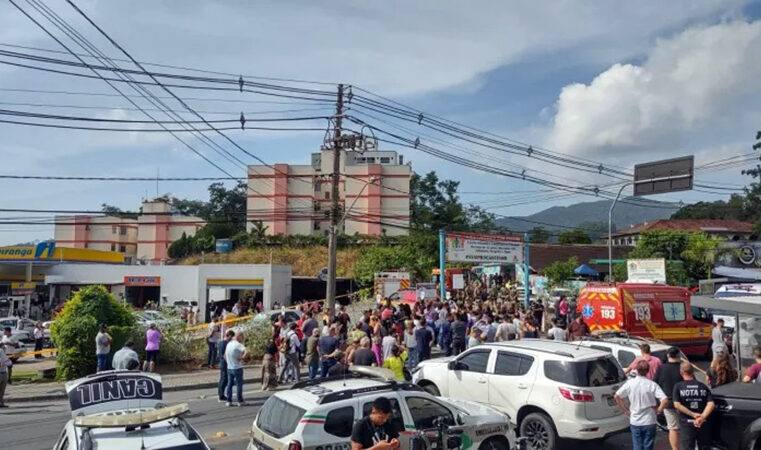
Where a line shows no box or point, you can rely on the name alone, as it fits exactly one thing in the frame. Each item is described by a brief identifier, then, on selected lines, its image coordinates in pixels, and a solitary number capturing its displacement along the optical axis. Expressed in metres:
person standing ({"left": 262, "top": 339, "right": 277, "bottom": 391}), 15.93
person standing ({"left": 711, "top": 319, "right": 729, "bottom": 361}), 16.69
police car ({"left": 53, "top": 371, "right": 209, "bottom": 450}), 6.42
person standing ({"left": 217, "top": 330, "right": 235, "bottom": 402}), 14.59
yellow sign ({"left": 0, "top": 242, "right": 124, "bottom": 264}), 50.50
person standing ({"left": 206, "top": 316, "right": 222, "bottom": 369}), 20.14
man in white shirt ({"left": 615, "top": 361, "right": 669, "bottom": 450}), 8.67
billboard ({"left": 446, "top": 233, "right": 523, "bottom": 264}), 28.89
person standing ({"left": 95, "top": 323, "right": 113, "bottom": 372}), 17.06
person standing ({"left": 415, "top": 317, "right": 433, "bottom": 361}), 17.48
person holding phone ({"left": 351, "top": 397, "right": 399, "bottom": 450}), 6.00
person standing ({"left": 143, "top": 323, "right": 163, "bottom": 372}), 17.75
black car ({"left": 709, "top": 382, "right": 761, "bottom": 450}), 8.23
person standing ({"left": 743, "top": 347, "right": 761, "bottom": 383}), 10.49
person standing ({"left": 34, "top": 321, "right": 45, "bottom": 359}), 26.56
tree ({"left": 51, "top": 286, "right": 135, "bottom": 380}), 18.33
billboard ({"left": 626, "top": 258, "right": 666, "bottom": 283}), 31.88
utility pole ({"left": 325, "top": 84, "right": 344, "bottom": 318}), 23.94
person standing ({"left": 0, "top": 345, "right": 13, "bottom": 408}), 14.70
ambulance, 20.69
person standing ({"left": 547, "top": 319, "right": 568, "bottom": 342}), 17.19
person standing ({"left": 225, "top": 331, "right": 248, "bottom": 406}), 14.05
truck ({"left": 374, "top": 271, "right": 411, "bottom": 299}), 33.00
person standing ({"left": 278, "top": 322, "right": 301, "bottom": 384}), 17.08
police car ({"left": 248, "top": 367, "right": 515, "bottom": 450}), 7.39
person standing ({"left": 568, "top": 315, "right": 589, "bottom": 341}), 17.75
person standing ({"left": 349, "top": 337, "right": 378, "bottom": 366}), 13.63
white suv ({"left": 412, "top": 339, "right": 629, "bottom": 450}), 9.58
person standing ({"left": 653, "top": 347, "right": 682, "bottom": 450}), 9.66
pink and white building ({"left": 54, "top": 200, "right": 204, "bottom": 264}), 91.69
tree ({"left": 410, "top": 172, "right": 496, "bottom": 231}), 87.19
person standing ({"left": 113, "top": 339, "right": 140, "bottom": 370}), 13.87
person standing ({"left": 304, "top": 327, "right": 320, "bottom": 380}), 16.95
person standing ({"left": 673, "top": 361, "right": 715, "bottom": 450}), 8.46
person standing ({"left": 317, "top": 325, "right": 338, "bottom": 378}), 15.91
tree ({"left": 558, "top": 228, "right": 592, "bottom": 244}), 77.12
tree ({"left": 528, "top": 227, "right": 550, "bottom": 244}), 77.97
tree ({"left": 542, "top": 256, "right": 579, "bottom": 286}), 41.75
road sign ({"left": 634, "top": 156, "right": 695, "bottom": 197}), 21.22
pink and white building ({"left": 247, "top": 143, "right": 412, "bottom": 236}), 82.75
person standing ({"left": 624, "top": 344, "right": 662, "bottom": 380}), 10.92
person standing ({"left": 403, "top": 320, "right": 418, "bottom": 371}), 16.97
